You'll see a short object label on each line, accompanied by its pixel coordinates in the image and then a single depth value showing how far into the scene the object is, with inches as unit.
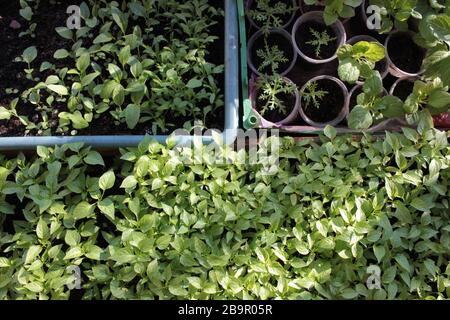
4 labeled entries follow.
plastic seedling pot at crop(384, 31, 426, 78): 81.7
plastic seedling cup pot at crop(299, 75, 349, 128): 78.0
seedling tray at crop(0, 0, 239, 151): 72.2
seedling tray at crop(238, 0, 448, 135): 75.3
